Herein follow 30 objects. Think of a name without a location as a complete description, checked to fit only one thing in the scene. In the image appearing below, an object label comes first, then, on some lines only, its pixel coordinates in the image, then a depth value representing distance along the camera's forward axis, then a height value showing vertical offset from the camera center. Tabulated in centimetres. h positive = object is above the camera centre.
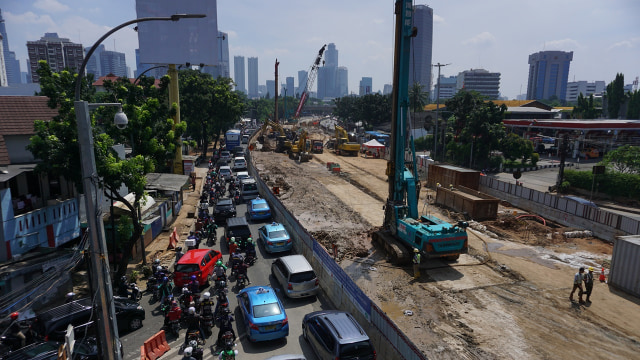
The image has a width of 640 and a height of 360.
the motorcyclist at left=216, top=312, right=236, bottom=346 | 1291 -707
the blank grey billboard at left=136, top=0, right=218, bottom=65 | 3628 +752
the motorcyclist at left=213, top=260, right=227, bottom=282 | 1681 -685
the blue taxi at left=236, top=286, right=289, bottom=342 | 1281 -679
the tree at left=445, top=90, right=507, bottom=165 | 4675 -99
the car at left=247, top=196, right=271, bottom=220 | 2733 -680
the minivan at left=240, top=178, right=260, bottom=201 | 3322 -657
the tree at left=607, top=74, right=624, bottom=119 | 8456 +526
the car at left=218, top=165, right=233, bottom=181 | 4081 -636
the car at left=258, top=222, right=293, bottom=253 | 2108 -682
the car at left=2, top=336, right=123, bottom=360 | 1073 -679
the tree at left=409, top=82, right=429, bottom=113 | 9254 +463
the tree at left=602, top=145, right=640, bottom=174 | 3625 -381
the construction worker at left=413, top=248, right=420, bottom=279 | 1841 -706
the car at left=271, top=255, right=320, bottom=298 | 1591 -680
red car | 1688 -685
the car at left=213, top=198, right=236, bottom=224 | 2703 -688
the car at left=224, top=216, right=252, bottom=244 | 2191 -664
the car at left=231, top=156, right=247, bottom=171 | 4750 -615
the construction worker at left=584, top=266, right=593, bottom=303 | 1581 -662
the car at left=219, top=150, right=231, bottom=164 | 5279 -595
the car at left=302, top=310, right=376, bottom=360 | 1094 -652
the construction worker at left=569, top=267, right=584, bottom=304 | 1591 -672
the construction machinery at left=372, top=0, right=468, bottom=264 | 1873 -502
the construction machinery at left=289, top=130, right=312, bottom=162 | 5825 -529
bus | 6538 -440
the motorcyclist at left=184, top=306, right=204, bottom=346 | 1277 -691
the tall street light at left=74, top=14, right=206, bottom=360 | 791 -241
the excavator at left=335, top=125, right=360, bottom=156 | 6352 -510
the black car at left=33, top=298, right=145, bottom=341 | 1252 -695
